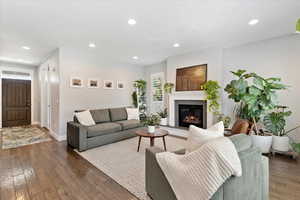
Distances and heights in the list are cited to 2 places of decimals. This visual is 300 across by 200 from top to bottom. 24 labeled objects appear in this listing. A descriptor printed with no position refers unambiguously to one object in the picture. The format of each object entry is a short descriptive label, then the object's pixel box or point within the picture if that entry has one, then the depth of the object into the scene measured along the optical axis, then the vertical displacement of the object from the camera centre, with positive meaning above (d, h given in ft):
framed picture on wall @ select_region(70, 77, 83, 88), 14.55 +1.65
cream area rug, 6.89 -4.14
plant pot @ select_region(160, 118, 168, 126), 17.83 -2.97
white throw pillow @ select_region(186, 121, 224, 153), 4.61 -1.29
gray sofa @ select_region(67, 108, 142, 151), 11.15 -2.79
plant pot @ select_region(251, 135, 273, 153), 10.03 -3.09
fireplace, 15.07 -1.69
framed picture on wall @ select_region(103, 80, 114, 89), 17.43 +1.73
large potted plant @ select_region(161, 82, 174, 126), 17.33 +0.54
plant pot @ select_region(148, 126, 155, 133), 11.03 -2.42
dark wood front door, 19.61 -0.65
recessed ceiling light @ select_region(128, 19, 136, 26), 8.88 +4.88
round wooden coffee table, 10.32 -2.71
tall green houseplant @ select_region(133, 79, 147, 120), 21.04 +0.61
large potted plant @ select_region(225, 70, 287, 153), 9.48 +0.09
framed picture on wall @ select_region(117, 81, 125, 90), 18.97 +1.75
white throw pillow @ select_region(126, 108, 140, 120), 16.45 -1.81
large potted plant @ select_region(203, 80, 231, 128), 13.09 +0.11
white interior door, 17.28 +0.02
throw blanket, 3.67 -1.94
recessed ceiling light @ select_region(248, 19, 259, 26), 8.92 +4.93
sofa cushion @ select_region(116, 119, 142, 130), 14.06 -2.64
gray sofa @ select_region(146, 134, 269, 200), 4.00 -2.57
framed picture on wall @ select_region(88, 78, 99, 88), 16.04 +1.71
